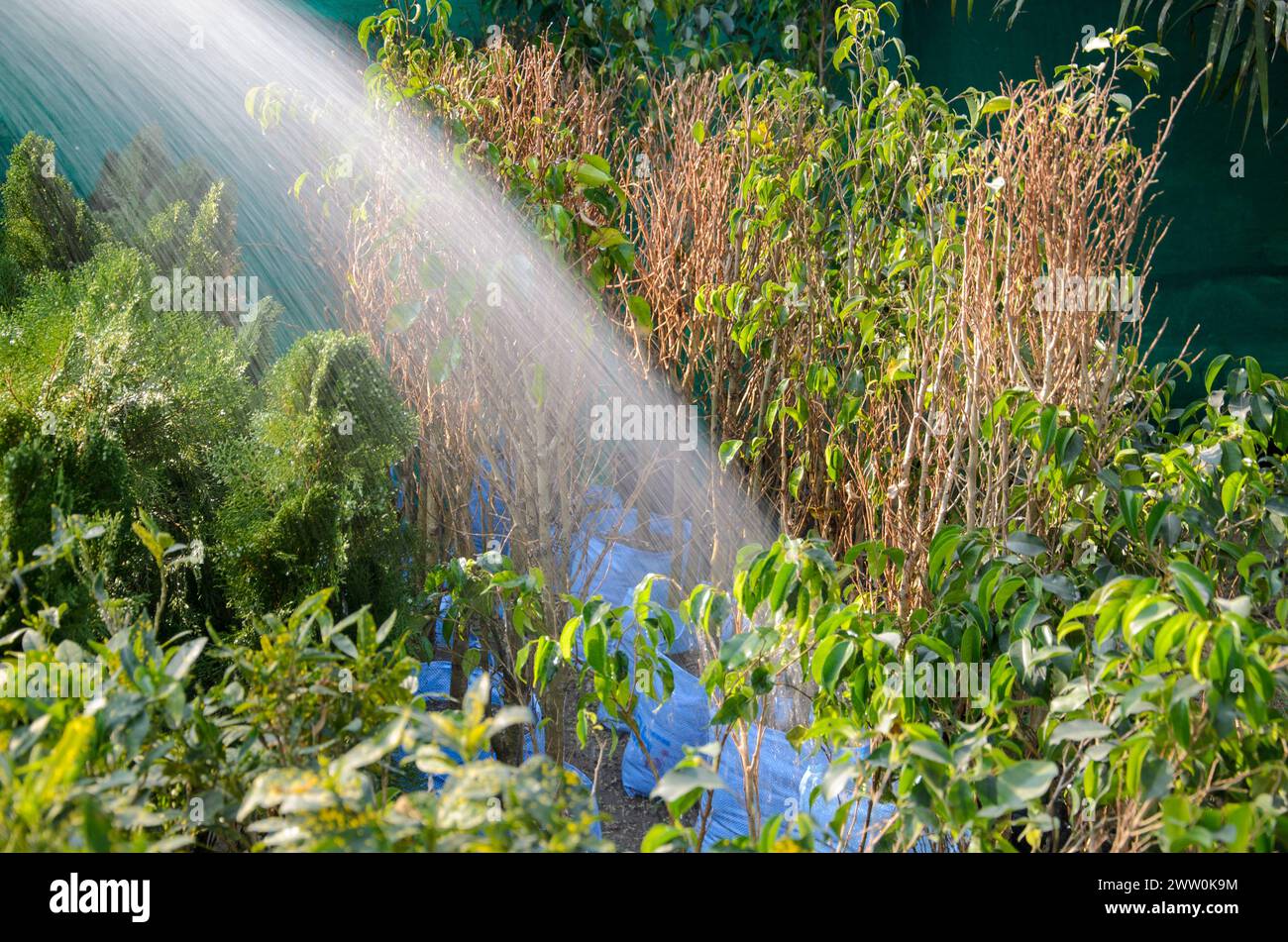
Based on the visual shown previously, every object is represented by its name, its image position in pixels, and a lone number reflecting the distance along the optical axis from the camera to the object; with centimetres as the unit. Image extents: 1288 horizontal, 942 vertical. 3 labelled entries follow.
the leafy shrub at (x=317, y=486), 242
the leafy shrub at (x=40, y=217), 448
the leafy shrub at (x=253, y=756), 125
